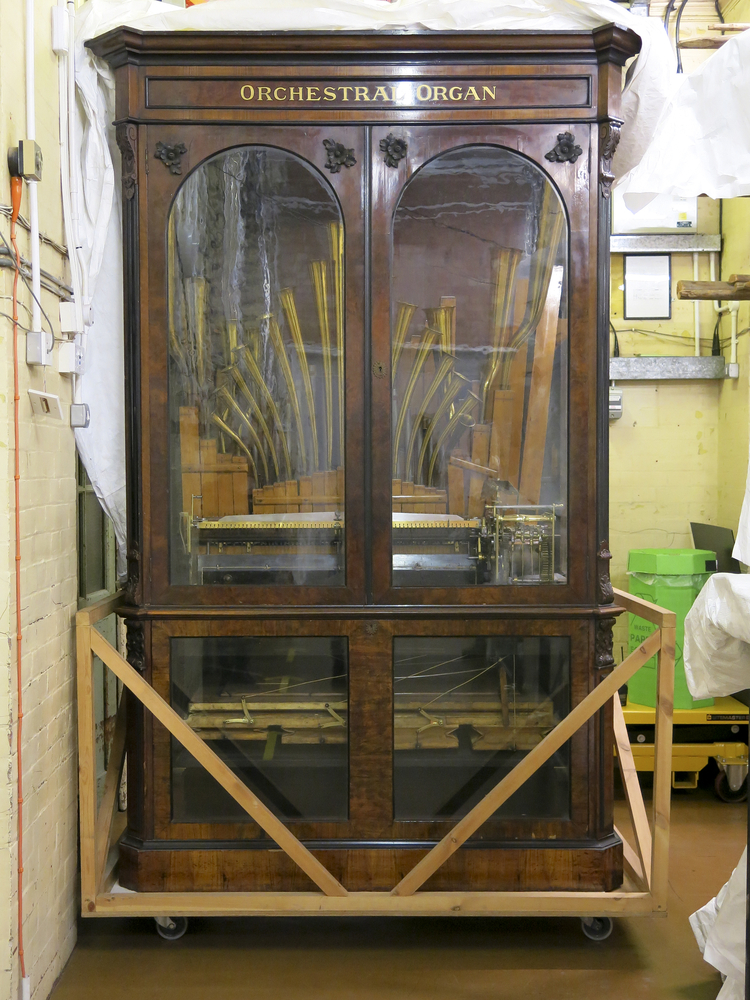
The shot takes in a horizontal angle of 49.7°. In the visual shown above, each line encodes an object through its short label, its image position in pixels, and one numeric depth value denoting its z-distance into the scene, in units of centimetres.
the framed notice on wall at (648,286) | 389
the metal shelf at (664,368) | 382
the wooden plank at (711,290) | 238
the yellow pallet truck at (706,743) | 339
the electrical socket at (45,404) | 212
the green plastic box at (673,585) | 348
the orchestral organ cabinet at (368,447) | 233
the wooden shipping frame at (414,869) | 222
